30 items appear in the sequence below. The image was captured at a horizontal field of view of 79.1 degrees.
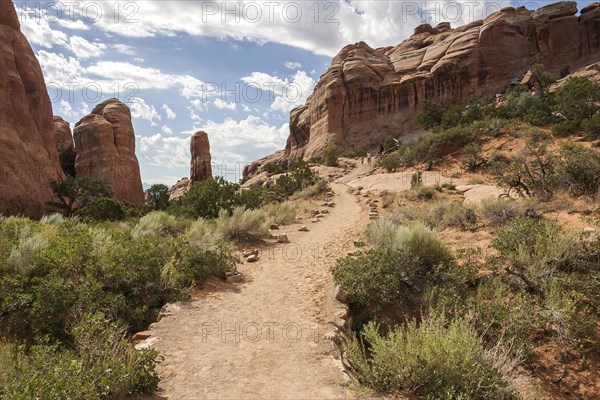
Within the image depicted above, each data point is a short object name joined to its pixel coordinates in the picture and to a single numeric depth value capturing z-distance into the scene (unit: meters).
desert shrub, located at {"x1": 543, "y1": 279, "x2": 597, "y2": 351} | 5.45
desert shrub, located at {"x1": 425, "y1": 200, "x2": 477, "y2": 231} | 10.59
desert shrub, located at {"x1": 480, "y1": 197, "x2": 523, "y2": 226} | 10.02
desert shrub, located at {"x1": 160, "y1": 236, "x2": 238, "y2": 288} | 6.92
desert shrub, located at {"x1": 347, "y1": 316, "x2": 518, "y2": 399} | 3.80
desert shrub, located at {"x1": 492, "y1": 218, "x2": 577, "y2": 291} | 6.65
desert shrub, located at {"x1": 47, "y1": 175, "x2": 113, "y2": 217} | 27.59
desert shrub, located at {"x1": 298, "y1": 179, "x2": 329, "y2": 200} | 22.15
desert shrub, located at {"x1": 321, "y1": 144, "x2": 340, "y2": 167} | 39.25
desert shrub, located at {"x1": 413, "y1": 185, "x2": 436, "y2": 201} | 16.44
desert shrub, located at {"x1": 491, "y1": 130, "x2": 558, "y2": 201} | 11.27
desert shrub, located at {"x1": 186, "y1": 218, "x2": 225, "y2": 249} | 9.50
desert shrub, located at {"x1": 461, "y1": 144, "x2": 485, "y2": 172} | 21.41
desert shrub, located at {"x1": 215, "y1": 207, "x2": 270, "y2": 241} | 11.64
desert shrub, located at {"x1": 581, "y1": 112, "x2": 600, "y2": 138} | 20.78
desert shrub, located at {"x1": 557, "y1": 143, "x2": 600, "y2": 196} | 10.66
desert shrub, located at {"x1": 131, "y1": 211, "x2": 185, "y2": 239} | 11.15
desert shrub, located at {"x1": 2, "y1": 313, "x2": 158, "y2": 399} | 3.05
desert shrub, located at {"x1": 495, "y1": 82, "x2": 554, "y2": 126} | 25.72
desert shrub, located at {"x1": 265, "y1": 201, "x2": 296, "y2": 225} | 14.98
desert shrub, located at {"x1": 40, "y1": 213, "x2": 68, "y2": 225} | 13.93
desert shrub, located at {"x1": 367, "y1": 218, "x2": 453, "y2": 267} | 7.54
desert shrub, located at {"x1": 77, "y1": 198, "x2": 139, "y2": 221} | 20.73
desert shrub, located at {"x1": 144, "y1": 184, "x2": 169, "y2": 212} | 30.22
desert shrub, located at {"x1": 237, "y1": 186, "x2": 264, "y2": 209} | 17.53
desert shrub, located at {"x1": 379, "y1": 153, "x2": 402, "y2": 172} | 26.61
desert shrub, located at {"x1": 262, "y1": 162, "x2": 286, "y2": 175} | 43.62
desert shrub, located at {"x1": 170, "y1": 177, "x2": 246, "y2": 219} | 15.92
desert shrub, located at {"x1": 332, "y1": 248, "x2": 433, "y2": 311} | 6.62
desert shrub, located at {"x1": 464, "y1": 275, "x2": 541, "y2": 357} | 5.35
